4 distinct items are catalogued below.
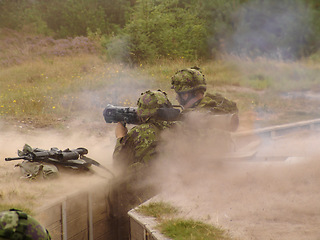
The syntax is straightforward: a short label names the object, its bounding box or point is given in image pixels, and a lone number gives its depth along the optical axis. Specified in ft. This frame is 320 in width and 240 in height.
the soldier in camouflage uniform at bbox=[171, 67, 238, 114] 48.11
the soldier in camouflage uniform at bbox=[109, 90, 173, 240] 44.24
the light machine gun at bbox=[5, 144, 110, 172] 42.55
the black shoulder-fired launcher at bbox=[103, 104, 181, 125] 45.88
